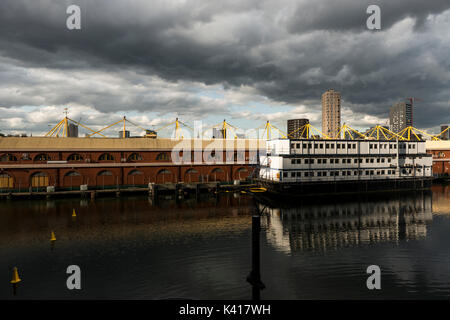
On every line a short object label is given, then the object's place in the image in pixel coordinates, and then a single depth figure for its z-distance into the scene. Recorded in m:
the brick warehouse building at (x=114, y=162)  54.94
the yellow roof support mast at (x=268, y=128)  96.46
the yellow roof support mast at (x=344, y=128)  86.42
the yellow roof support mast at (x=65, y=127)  70.11
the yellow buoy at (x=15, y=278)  19.51
